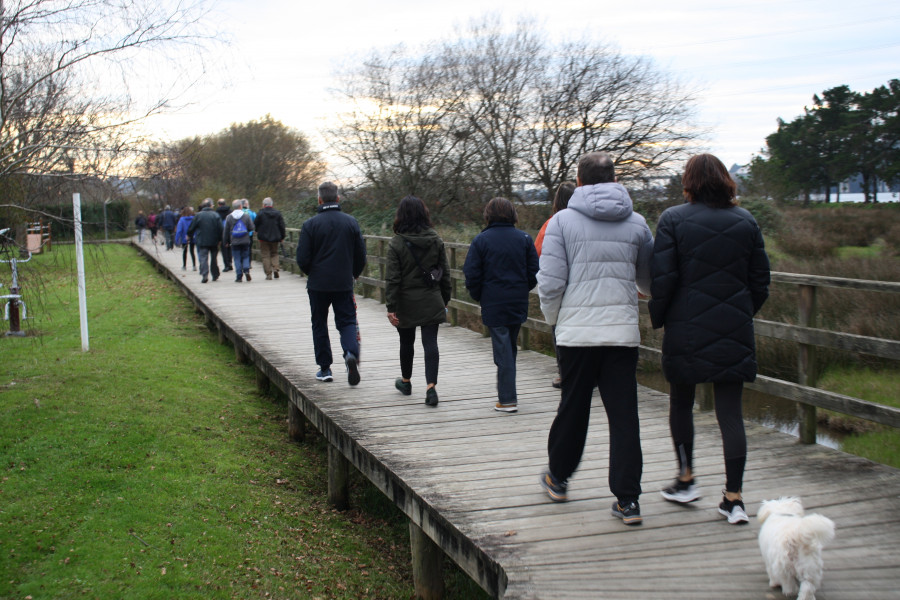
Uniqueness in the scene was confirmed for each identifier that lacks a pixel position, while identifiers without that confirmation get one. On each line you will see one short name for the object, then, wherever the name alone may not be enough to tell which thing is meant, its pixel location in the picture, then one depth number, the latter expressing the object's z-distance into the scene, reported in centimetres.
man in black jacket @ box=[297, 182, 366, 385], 695
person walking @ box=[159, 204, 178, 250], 2931
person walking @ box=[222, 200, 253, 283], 1650
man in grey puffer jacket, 381
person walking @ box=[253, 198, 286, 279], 1641
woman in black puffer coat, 374
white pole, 591
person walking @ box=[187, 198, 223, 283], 1686
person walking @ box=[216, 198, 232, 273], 1941
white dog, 302
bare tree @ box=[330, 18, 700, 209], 1909
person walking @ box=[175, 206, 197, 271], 2127
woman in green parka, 612
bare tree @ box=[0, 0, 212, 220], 545
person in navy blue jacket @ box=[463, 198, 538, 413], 593
